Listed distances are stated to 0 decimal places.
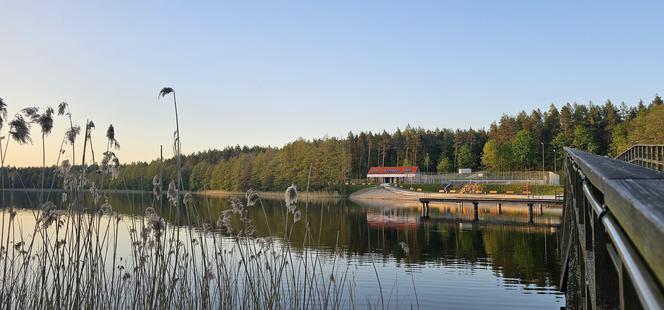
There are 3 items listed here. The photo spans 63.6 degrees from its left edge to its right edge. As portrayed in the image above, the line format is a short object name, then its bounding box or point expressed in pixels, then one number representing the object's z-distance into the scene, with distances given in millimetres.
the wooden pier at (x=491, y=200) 38912
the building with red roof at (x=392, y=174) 84188
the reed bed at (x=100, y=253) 4449
